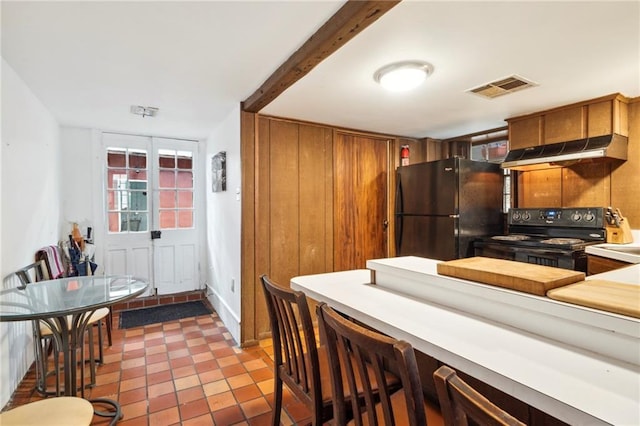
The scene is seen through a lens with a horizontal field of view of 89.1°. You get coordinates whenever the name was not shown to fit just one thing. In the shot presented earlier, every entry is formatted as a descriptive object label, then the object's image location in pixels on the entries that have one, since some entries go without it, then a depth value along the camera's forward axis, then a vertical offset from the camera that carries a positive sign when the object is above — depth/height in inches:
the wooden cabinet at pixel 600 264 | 89.0 -15.8
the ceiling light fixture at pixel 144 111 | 118.9 +38.0
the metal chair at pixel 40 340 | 83.0 -33.4
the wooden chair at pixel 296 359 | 48.6 -25.0
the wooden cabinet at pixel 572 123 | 103.3 +29.8
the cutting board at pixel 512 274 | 43.0 -9.5
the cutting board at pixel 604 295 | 35.5 -10.6
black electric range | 96.4 -10.1
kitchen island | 28.5 -16.0
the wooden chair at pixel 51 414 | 48.5 -31.2
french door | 156.9 +1.0
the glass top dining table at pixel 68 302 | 61.4 -18.4
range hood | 99.0 +18.0
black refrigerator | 126.8 +1.2
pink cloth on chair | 104.2 -15.8
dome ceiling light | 82.0 +35.0
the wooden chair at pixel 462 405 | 21.4 -13.7
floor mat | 141.6 -47.4
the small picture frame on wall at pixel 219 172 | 136.9 +17.5
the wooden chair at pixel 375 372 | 30.3 -17.4
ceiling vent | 92.7 +36.6
